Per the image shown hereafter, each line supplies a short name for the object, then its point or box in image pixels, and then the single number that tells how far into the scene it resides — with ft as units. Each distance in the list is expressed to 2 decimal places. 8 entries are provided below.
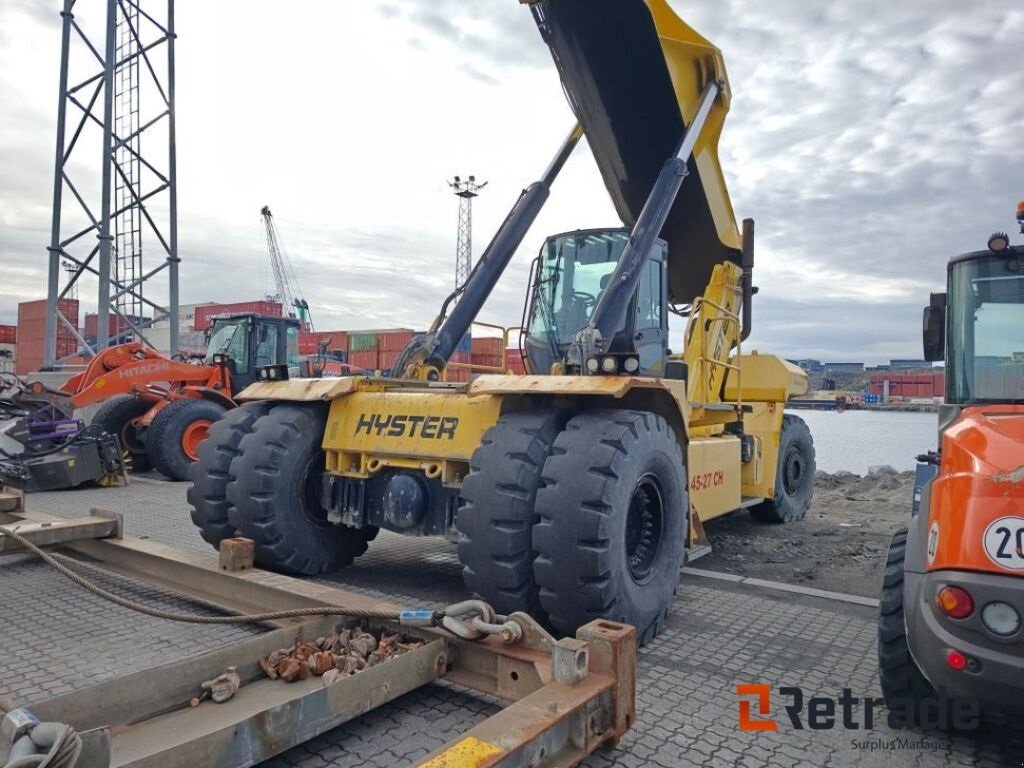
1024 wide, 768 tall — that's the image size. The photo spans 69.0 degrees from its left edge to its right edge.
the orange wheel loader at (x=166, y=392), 36.27
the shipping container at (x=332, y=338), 119.28
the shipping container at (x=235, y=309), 118.12
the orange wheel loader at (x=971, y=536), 8.15
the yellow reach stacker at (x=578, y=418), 12.77
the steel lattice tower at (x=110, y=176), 52.54
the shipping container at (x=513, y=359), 39.69
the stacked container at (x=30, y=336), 126.00
